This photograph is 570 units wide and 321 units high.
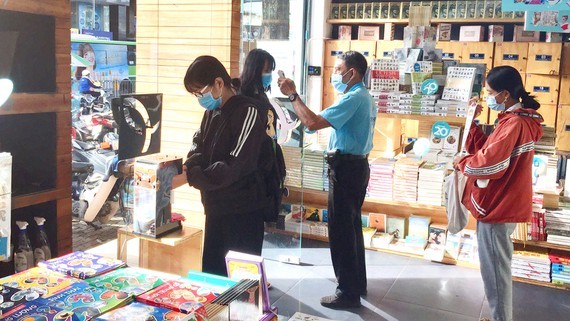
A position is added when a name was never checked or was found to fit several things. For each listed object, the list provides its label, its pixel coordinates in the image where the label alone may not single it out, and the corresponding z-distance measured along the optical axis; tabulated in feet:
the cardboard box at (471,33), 26.45
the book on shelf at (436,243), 15.35
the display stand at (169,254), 8.55
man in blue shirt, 11.28
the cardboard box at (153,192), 7.48
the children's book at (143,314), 4.42
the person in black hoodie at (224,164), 7.63
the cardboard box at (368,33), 28.70
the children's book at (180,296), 4.70
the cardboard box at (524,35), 25.34
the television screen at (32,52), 6.35
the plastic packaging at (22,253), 6.29
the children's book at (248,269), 5.32
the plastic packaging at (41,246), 6.51
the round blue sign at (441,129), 15.08
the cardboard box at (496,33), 26.18
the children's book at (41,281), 4.99
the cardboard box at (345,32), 29.53
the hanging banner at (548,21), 15.29
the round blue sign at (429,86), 13.69
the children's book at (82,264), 5.45
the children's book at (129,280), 5.12
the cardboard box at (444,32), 27.07
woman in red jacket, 9.83
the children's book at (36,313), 4.35
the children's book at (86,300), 4.50
